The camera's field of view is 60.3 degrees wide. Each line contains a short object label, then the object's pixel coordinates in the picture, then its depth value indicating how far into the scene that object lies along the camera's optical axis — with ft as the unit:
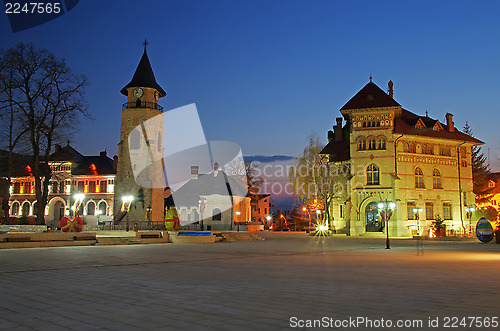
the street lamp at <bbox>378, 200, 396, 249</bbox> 97.80
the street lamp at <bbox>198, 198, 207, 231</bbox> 246.47
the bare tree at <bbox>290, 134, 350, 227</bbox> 159.84
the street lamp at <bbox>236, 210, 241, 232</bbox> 252.67
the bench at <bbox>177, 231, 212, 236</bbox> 107.86
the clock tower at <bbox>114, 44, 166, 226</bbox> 207.21
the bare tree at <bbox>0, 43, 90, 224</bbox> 117.39
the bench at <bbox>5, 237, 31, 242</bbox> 77.77
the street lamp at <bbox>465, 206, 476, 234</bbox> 156.56
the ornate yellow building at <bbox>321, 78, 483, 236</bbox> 148.25
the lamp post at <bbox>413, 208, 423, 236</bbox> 147.13
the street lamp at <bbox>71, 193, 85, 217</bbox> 241.18
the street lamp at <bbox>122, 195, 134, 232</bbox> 208.09
